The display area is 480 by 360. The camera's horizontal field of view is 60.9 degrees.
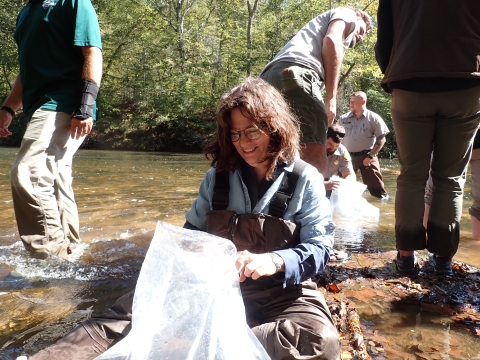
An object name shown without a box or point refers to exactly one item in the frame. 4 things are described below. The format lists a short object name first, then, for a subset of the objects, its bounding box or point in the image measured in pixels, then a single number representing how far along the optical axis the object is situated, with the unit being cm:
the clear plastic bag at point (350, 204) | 500
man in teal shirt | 275
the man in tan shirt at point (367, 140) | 699
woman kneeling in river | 158
